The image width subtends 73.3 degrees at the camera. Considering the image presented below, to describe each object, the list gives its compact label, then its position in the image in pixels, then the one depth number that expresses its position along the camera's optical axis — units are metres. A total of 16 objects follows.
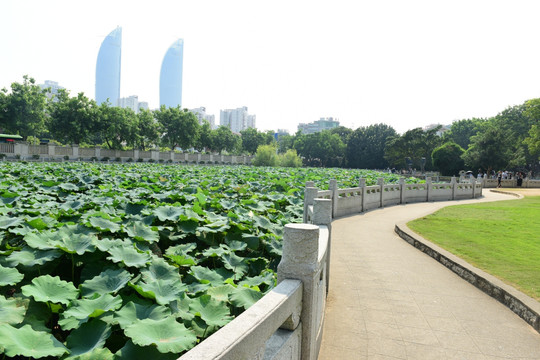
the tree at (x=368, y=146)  63.19
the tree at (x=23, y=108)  33.28
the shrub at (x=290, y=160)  38.78
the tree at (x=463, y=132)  59.84
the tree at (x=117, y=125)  38.88
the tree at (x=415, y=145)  51.88
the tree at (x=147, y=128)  45.38
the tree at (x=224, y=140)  62.66
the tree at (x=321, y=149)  69.44
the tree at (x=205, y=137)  59.81
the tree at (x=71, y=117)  36.19
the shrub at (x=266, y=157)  38.34
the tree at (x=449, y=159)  42.12
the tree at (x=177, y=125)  48.44
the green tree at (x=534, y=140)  28.97
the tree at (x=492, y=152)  36.31
